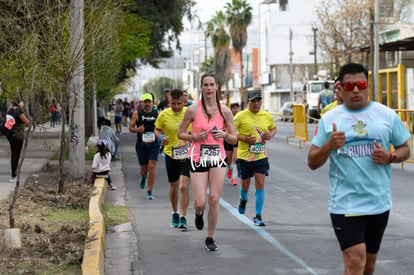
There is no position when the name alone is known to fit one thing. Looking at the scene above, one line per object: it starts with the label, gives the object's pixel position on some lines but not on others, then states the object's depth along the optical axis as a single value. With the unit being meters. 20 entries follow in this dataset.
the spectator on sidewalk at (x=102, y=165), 16.12
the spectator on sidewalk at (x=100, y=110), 39.29
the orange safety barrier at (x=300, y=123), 28.83
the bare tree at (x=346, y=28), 60.50
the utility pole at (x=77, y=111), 14.53
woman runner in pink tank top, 8.97
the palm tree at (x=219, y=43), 93.62
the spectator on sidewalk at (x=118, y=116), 43.10
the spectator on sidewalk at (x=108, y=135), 18.86
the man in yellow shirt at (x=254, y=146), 10.95
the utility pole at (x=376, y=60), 35.38
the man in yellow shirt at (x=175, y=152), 10.41
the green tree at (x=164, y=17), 33.88
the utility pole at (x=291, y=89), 71.81
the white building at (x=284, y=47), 91.69
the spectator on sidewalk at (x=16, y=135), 16.50
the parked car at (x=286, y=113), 59.75
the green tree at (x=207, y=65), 126.16
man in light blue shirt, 5.45
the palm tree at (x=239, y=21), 87.75
